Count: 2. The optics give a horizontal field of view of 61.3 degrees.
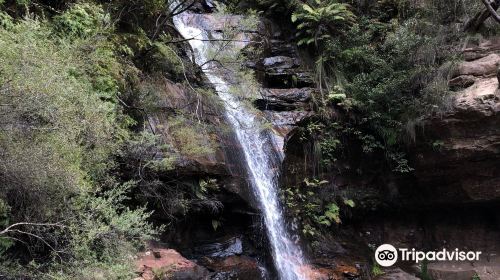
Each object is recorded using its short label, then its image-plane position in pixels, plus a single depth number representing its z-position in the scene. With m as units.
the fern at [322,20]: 10.83
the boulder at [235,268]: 6.59
